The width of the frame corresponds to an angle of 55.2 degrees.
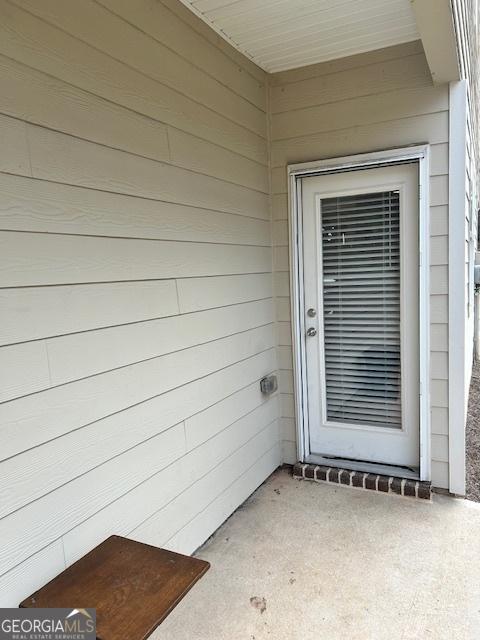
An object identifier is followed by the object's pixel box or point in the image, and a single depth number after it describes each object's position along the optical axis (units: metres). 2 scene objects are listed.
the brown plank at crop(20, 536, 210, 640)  1.23
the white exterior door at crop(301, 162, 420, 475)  2.79
